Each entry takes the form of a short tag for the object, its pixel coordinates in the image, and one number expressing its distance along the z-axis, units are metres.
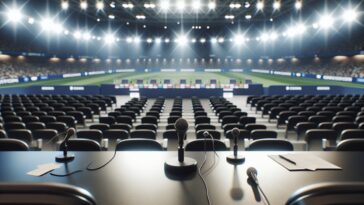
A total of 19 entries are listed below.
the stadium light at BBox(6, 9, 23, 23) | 34.25
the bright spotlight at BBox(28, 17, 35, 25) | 38.03
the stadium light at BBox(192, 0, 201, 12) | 29.63
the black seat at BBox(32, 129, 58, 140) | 8.01
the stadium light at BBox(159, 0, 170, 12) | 29.38
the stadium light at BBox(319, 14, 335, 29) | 37.44
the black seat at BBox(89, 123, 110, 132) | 8.73
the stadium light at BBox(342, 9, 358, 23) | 32.78
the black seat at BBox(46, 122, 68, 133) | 9.09
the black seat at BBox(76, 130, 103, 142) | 7.36
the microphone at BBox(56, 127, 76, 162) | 3.73
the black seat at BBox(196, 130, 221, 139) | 7.27
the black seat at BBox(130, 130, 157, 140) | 7.45
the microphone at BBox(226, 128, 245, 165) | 3.61
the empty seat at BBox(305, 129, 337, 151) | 7.52
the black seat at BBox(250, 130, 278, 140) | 7.26
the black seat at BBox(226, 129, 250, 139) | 7.90
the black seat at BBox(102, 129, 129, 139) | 7.76
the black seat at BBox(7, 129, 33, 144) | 7.47
